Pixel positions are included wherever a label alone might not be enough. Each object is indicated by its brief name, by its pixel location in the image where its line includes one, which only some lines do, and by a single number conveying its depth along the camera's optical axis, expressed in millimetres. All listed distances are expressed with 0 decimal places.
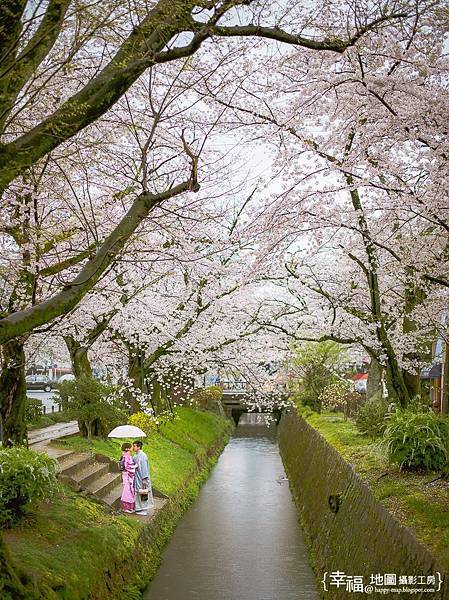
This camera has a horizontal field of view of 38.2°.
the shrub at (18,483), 8797
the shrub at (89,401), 16500
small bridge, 43031
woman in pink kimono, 12852
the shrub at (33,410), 21484
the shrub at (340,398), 24047
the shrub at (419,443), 9930
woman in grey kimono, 12961
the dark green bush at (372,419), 14714
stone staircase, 11992
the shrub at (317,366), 26766
